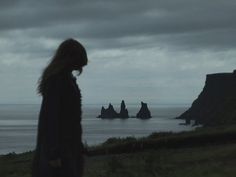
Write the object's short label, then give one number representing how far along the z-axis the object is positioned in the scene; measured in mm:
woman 5953
